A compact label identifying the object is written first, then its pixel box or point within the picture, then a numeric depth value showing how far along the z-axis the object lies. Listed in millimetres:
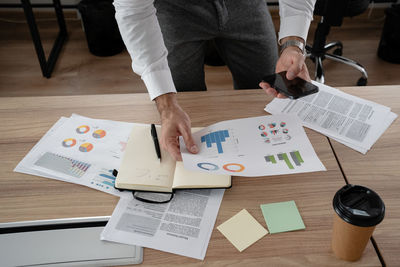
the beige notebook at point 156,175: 825
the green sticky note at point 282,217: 759
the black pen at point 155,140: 894
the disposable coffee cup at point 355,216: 598
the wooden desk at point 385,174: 723
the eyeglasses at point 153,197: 817
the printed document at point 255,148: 833
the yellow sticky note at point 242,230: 735
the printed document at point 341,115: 983
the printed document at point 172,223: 733
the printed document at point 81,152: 880
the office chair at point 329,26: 2027
